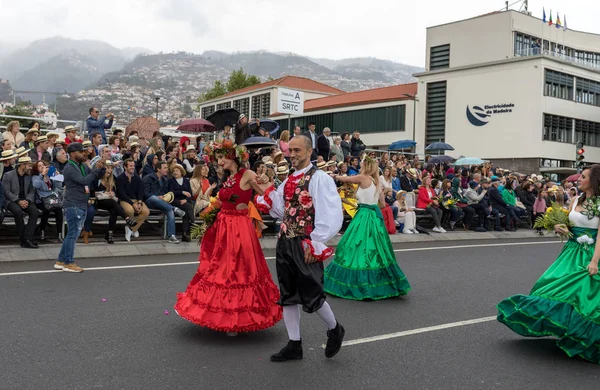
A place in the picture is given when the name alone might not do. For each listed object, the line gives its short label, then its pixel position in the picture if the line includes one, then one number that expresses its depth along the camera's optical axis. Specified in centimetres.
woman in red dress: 602
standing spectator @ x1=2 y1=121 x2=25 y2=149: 1375
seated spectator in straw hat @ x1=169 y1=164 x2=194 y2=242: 1342
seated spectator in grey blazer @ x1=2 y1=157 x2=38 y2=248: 1110
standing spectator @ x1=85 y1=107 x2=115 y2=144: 1678
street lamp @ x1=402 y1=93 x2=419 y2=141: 4453
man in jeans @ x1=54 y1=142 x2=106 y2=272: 944
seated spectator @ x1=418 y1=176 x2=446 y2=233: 1812
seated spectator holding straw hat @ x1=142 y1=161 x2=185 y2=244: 1299
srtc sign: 2198
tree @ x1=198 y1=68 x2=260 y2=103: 7356
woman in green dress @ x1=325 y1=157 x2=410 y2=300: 827
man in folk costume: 535
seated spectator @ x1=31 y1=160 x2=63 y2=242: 1153
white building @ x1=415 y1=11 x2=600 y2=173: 4000
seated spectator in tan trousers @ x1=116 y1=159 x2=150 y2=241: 1265
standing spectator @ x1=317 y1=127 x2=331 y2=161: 1991
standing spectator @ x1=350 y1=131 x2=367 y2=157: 2167
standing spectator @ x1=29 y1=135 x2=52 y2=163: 1317
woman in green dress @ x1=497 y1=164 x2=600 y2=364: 564
